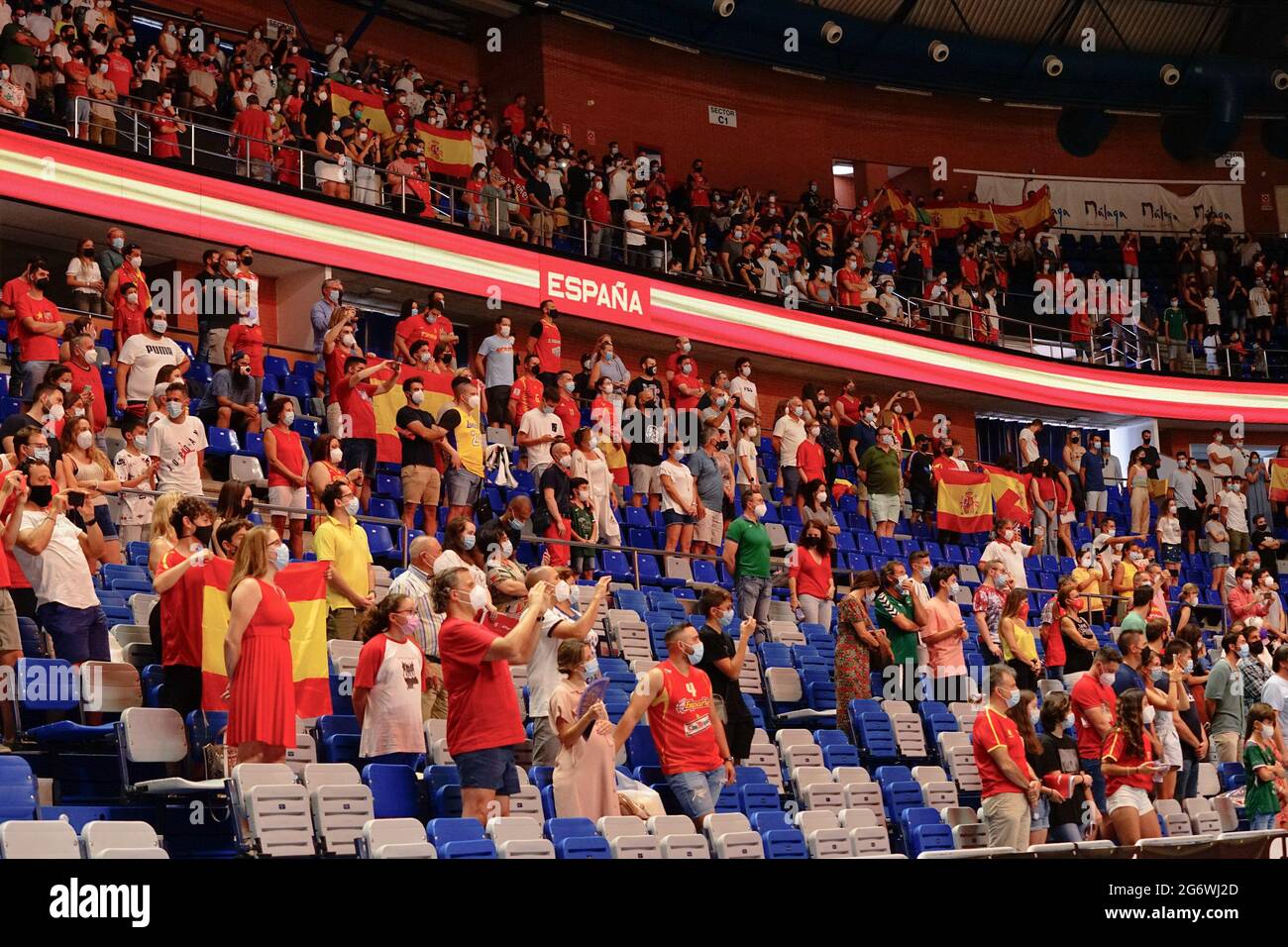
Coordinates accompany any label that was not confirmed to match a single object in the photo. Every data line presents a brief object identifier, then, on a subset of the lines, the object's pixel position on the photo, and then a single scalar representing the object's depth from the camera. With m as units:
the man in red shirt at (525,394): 14.07
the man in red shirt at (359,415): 12.17
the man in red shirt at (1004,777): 8.90
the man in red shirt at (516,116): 19.97
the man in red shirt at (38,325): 11.88
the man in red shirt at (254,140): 15.95
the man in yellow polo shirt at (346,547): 8.59
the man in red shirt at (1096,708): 10.07
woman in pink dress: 7.50
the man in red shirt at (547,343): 15.54
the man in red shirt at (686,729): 8.23
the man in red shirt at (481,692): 6.98
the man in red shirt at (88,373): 10.99
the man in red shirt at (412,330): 14.27
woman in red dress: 6.81
